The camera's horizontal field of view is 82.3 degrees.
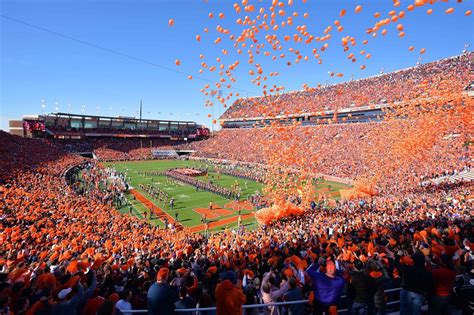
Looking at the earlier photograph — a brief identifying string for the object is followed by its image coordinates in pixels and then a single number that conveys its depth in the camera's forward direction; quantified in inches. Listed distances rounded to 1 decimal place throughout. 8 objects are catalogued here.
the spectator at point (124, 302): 153.0
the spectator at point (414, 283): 154.2
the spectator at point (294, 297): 158.9
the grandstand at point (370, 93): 1673.2
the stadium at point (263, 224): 155.4
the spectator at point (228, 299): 133.5
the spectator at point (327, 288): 151.1
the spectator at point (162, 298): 142.7
